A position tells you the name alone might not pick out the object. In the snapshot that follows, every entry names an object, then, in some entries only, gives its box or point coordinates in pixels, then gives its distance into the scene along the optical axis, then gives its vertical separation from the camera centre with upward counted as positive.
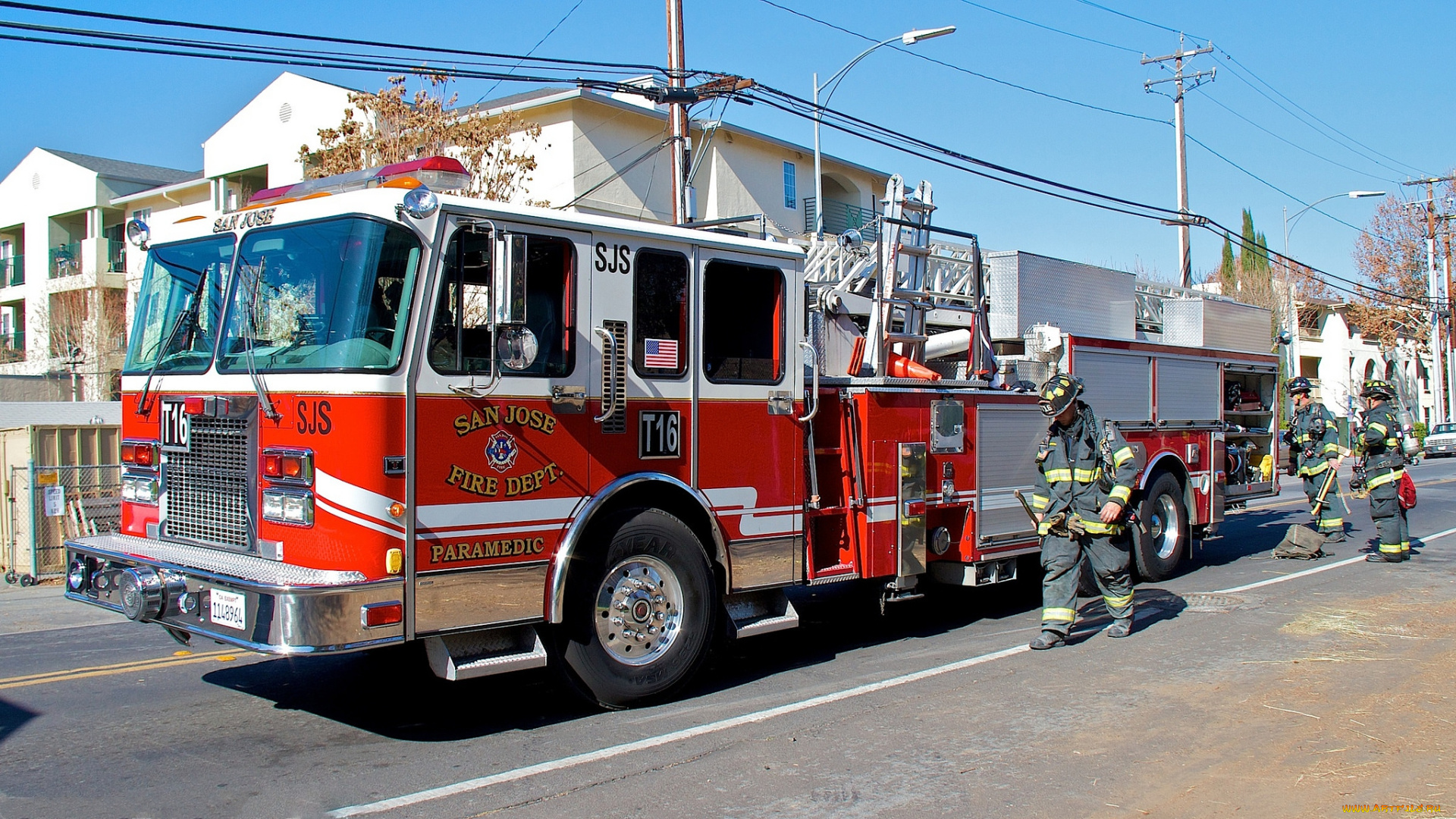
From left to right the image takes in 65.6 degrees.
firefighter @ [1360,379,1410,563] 11.79 -0.68
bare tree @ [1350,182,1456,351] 49.16 +6.13
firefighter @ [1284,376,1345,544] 12.27 -0.40
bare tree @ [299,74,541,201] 16.03 +4.08
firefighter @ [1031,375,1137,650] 7.78 -0.64
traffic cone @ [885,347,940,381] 8.29 +0.33
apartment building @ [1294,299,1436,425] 46.50 +2.28
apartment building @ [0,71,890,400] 24.12 +6.15
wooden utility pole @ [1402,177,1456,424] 45.31 +4.77
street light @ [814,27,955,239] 15.52 +5.38
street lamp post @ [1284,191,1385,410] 39.38 +2.98
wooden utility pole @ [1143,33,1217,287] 25.36 +6.23
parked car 40.12 -1.17
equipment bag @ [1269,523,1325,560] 11.98 -1.42
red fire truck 5.18 -0.12
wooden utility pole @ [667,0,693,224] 14.14 +3.94
